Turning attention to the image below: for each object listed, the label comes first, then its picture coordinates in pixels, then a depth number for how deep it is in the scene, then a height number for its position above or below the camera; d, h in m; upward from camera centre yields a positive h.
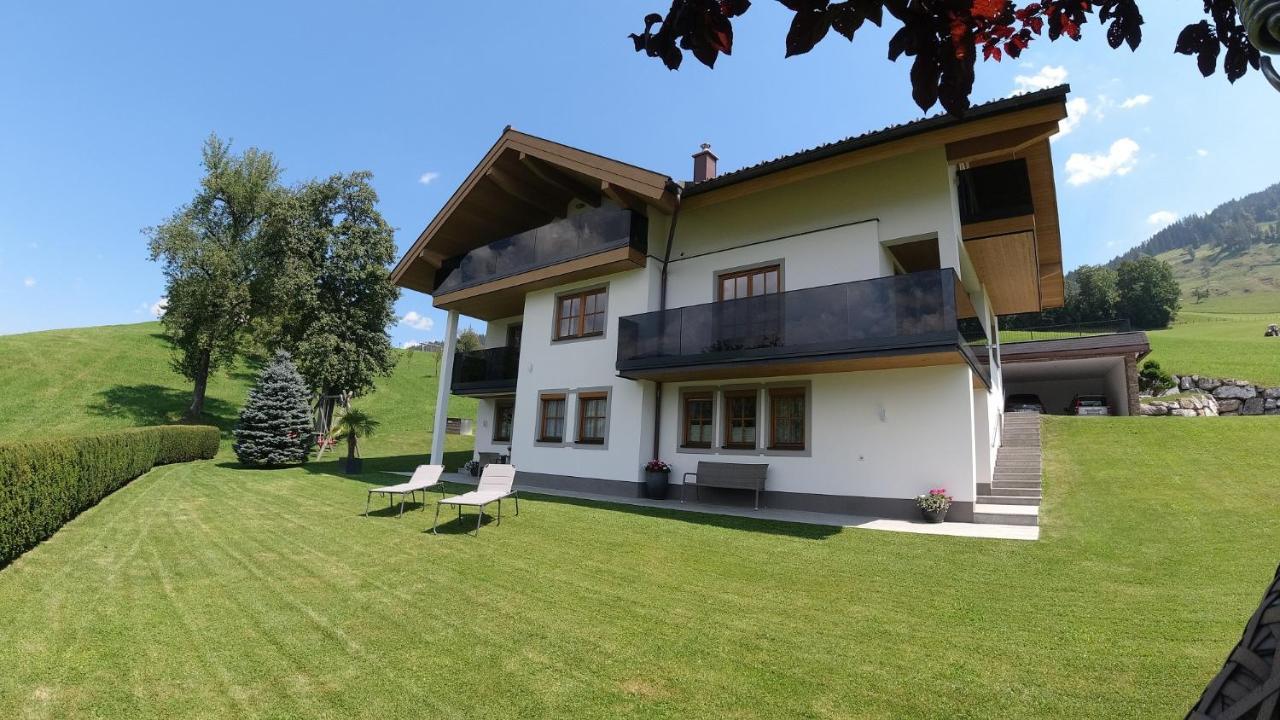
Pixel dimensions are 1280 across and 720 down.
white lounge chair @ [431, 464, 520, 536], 9.80 -0.90
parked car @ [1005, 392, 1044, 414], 22.53 +2.29
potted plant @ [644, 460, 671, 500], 13.58 -0.84
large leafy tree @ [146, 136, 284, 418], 29.42 +8.17
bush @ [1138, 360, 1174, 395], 25.25 +3.76
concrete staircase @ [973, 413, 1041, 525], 10.25 -0.47
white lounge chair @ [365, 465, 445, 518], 10.98 -0.95
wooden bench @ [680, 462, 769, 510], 12.38 -0.62
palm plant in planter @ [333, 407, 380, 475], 18.41 -0.10
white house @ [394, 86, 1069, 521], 10.74 +3.18
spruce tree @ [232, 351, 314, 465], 19.66 +0.08
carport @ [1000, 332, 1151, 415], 19.28 +3.65
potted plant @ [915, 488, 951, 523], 10.47 -0.87
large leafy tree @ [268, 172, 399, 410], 26.31 +6.40
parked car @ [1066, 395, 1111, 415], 20.80 +2.12
